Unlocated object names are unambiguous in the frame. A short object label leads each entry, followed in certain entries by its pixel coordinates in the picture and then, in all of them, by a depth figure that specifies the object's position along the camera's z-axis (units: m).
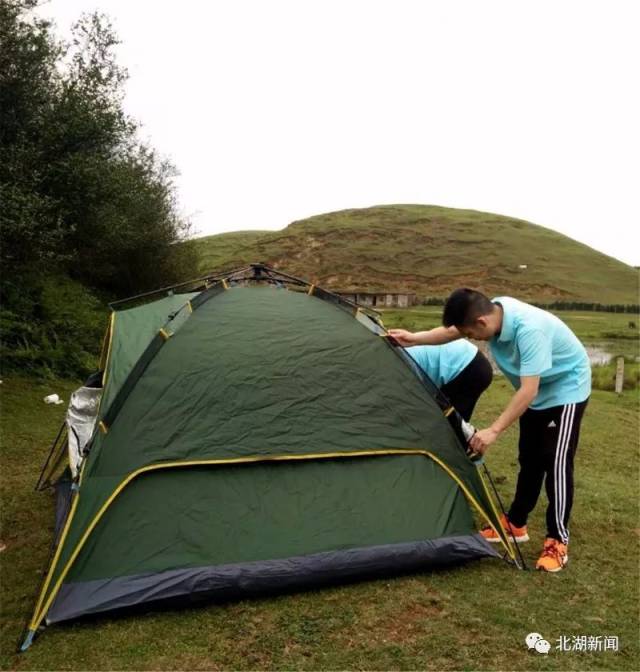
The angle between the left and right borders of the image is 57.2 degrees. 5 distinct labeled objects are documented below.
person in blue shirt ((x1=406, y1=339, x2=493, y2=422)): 5.19
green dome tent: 3.77
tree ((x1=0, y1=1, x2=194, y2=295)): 9.66
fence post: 16.48
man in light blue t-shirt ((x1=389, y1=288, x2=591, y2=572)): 4.09
